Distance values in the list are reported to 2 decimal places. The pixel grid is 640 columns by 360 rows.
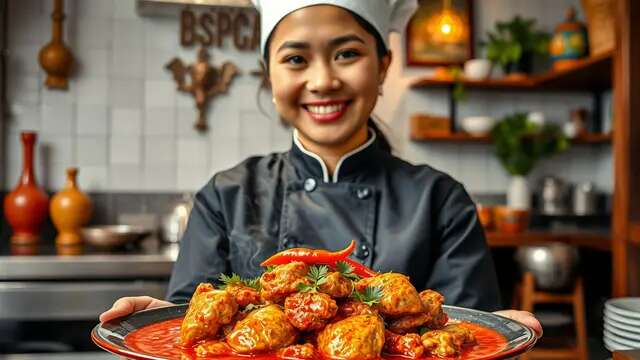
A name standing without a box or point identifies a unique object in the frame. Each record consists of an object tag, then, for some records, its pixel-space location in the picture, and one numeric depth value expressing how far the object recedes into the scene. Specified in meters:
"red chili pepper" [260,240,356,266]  0.93
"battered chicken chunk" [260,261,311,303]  0.85
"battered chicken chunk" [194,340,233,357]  0.75
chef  1.37
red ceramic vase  3.35
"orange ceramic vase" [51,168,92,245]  3.34
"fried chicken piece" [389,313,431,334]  0.86
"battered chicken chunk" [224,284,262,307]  0.88
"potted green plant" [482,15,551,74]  4.10
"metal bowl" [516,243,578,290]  3.34
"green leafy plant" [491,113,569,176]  4.04
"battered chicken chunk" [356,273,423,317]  0.84
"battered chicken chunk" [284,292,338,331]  0.80
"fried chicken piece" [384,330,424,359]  0.77
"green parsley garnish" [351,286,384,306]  0.85
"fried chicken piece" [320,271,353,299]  0.83
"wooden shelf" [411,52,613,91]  3.71
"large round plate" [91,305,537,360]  0.73
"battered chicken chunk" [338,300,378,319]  0.83
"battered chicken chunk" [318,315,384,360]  0.74
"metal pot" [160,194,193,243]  3.51
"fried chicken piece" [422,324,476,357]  0.76
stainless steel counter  2.85
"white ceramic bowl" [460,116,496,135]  4.02
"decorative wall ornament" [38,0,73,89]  3.64
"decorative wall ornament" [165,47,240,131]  3.85
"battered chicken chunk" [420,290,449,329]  0.88
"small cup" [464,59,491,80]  4.02
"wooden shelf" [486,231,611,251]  3.54
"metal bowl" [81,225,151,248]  3.19
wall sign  3.85
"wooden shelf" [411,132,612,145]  4.03
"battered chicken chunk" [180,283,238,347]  0.80
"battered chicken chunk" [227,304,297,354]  0.76
